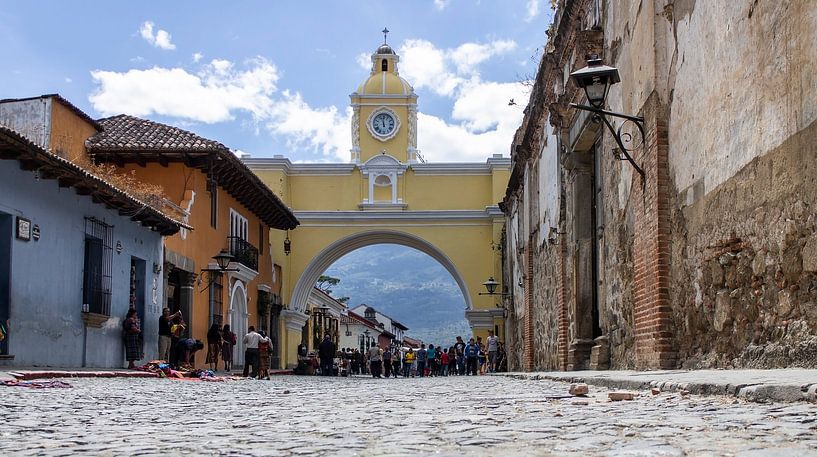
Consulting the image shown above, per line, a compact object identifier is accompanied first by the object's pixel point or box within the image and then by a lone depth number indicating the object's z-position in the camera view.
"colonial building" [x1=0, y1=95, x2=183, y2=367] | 13.60
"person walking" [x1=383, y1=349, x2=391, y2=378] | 35.52
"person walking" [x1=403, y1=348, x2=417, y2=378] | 35.59
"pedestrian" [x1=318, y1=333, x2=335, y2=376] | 29.77
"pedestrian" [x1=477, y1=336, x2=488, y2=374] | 31.96
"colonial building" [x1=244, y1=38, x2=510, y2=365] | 38.66
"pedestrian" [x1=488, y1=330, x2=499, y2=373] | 30.19
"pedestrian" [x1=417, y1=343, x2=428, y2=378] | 34.44
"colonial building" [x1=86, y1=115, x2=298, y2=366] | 22.66
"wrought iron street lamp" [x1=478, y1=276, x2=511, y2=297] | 31.75
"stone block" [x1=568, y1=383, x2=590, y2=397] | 6.76
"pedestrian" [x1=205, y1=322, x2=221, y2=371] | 23.09
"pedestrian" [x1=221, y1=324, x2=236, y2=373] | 24.20
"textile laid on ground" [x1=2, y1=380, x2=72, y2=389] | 10.19
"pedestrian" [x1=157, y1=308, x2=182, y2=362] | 19.41
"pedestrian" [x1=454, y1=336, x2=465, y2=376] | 34.62
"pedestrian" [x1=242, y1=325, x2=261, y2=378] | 18.81
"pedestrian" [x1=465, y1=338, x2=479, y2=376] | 30.58
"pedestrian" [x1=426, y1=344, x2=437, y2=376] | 35.25
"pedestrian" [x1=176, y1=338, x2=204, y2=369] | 19.00
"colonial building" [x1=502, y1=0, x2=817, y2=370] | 6.43
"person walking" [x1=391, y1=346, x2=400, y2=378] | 37.31
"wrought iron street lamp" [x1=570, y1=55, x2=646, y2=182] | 9.76
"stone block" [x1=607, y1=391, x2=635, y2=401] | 6.00
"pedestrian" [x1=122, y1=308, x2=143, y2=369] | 17.88
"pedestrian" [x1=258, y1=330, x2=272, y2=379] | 18.55
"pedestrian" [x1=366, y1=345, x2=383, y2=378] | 32.38
